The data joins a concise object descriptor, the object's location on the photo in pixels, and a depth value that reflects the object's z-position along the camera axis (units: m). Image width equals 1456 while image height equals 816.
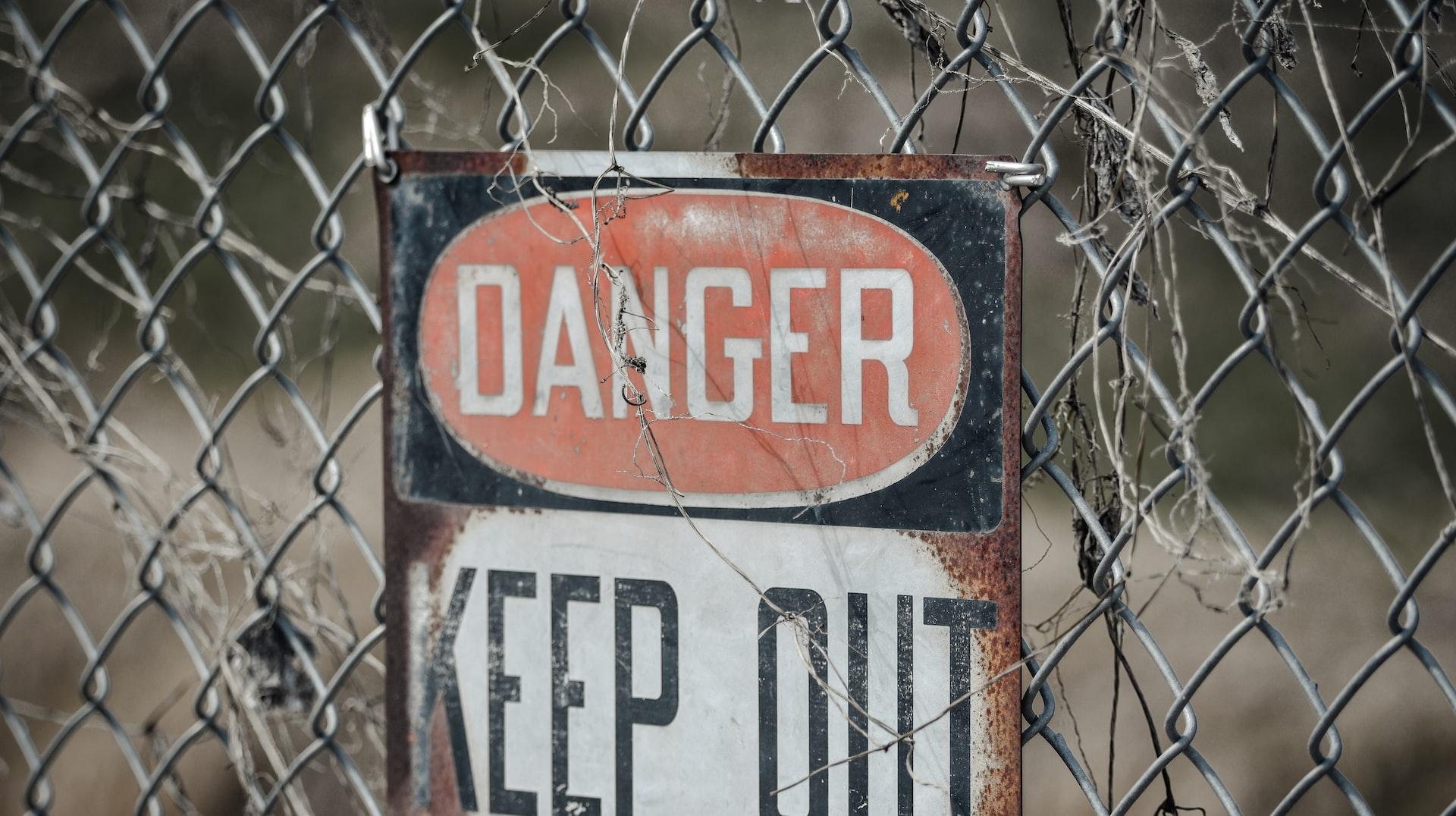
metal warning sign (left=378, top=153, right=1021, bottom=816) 1.83
